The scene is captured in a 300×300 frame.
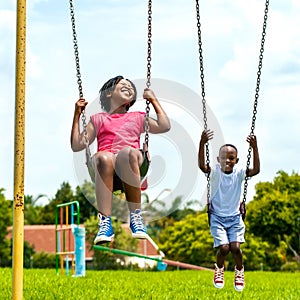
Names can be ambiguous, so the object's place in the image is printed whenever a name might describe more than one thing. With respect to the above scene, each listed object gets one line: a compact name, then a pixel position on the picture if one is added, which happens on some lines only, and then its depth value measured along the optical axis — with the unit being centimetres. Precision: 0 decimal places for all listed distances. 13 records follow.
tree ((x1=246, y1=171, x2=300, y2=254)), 3691
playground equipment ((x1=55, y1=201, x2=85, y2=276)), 1496
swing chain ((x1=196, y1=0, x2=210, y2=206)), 652
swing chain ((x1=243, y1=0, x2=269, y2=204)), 672
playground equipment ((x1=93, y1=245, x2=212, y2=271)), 2686
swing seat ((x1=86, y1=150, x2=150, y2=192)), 602
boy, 766
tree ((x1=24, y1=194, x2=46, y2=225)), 5875
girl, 599
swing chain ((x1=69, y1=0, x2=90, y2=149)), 610
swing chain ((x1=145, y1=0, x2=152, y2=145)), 609
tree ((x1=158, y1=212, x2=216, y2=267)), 4094
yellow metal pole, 654
